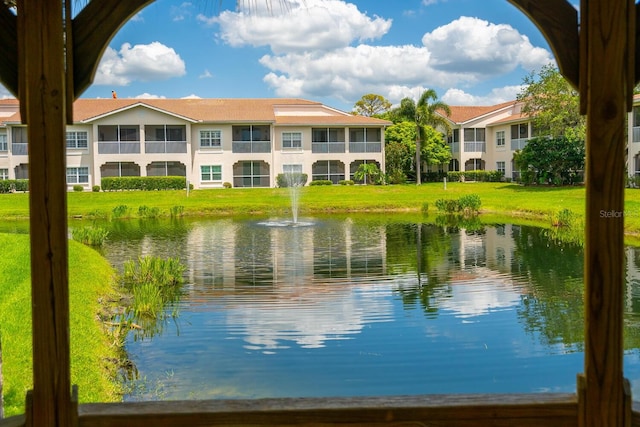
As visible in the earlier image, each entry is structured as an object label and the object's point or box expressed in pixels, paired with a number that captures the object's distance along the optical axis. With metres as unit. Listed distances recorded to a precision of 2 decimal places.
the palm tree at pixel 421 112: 45.75
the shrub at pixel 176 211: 29.03
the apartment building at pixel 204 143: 42.12
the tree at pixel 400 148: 47.41
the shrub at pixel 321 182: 42.69
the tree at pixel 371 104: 68.38
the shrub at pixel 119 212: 27.30
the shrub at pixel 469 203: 28.29
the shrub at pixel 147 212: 28.28
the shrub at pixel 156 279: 10.82
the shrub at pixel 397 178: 45.25
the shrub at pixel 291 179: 42.62
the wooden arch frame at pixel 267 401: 2.65
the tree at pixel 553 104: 37.06
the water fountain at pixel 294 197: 24.73
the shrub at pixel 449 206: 28.67
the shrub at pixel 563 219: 22.48
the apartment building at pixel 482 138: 49.66
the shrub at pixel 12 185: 38.31
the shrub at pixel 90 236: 17.91
